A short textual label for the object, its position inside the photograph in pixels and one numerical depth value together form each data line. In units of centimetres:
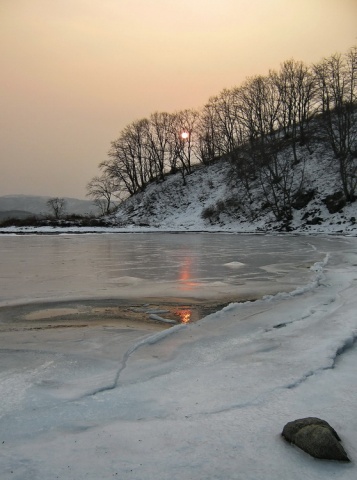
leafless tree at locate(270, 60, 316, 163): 5844
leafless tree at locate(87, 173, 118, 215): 8222
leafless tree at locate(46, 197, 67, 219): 7662
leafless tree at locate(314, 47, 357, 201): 3781
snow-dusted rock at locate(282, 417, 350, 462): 267
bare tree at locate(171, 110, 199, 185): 7400
